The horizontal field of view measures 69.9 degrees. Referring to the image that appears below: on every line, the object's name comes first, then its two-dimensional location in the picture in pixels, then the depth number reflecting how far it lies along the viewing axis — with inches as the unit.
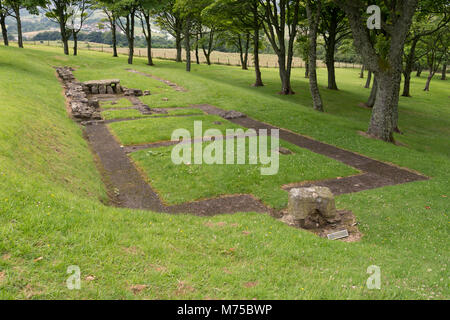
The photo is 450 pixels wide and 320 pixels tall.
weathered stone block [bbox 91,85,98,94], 1343.6
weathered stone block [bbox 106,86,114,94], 1373.0
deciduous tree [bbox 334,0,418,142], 832.9
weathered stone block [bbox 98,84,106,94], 1362.0
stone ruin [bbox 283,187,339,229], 424.2
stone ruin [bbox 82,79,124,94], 1347.2
